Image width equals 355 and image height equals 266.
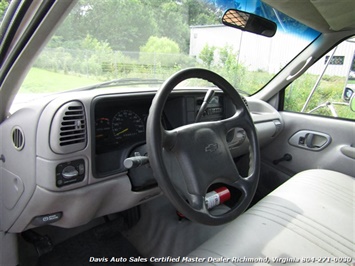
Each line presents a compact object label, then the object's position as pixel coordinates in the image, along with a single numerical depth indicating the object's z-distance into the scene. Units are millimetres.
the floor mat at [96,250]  1896
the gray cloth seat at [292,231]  1042
